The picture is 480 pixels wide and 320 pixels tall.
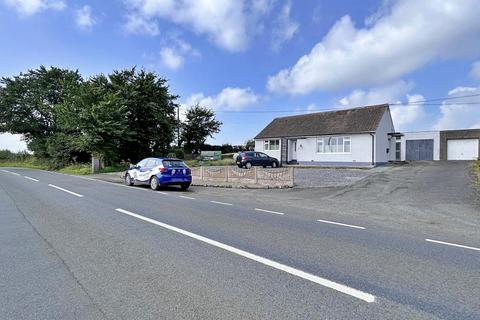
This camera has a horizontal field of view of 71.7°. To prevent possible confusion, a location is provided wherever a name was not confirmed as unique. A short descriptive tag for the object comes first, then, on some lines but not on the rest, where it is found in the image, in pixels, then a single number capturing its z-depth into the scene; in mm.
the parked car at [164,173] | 16453
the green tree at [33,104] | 48875
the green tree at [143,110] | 35406
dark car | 30562
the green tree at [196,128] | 57562
